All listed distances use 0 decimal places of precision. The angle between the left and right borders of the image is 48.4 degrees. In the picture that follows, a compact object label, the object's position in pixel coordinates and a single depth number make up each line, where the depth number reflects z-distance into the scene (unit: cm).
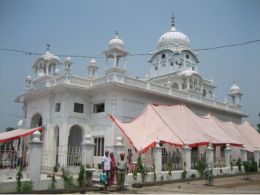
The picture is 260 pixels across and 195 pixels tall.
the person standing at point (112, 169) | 1029
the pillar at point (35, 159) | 907
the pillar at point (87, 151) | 1097
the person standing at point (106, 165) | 1007
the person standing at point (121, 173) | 973
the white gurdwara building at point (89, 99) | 1788
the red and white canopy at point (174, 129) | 1511
